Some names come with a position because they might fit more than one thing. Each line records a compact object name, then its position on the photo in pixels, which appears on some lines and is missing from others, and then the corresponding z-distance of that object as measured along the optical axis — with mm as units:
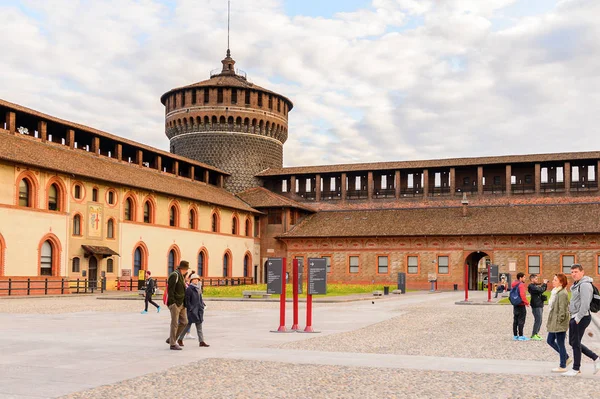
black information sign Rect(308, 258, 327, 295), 18859
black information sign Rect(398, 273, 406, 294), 47875
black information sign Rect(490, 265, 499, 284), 35494
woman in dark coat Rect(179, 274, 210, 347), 14734
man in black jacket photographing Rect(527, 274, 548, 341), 17312
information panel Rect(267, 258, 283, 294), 18734
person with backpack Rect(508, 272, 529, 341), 17141
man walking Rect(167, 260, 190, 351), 14070
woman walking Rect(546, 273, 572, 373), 11477
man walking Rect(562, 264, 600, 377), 10883
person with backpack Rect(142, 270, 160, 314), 25061
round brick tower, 67250
